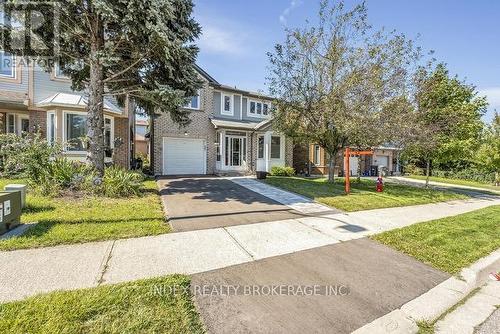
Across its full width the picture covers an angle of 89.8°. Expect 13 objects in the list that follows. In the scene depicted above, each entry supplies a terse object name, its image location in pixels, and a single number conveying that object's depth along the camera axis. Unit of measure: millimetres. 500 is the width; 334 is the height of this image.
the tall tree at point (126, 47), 7590
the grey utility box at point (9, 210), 4488
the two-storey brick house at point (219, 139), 15312
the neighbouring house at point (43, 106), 11656
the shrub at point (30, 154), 7691
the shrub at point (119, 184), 7883
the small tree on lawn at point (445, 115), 13086
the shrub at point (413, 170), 29938
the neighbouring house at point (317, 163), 20625
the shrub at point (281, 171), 17516
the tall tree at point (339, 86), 11789
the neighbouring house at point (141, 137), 35156
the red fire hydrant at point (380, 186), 12539
